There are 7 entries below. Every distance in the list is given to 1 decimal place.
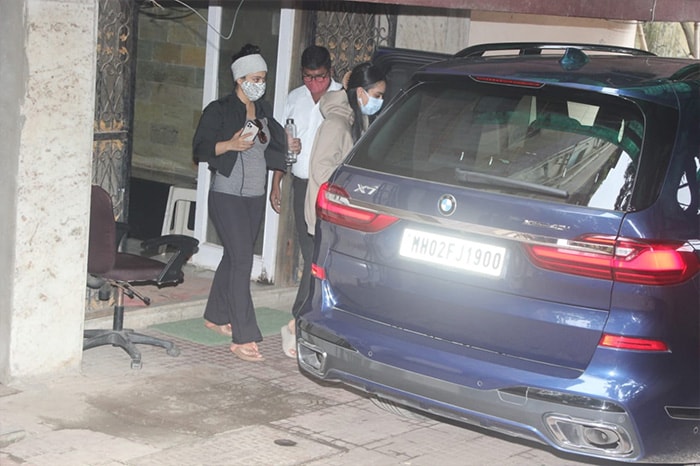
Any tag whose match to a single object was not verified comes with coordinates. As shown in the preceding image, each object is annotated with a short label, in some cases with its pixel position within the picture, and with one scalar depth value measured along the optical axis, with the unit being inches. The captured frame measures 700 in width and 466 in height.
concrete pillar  244.4
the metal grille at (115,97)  300.5
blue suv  183.3
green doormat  313.6
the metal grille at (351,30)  362.3
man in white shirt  311.7
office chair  277.7
